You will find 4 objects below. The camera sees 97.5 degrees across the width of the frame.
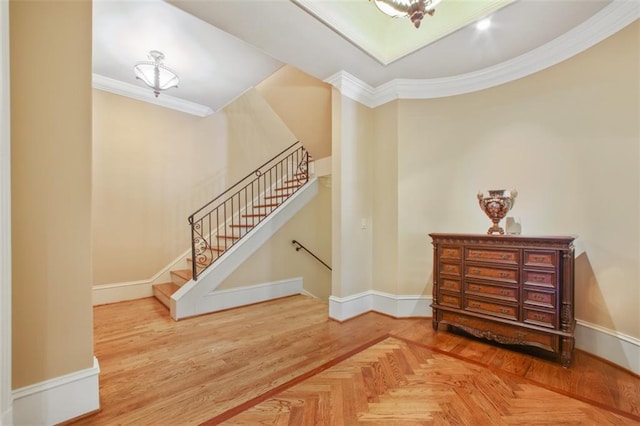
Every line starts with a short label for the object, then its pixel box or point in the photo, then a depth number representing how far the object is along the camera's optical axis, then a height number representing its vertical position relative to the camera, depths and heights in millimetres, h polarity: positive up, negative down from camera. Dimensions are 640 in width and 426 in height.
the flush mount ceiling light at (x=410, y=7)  1832 +1364
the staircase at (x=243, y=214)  3762 -52
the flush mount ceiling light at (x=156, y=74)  3291 +1649
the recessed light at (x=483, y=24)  2361 +1613
